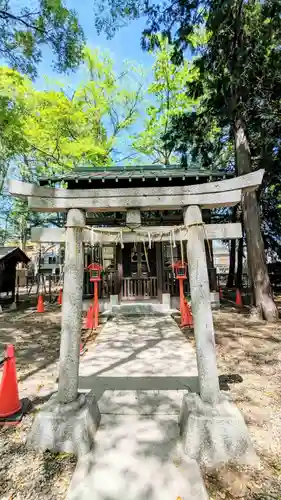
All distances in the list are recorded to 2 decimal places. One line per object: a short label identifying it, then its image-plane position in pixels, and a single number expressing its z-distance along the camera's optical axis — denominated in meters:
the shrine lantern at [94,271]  8.41
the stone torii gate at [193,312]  2.42
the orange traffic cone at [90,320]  7.55
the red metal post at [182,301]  7.73
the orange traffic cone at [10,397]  3.06
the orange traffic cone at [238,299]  10.80
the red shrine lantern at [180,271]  8.07
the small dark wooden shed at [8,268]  11.58
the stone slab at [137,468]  2.01
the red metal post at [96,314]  7.77
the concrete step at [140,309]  9.54
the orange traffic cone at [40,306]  10.51
